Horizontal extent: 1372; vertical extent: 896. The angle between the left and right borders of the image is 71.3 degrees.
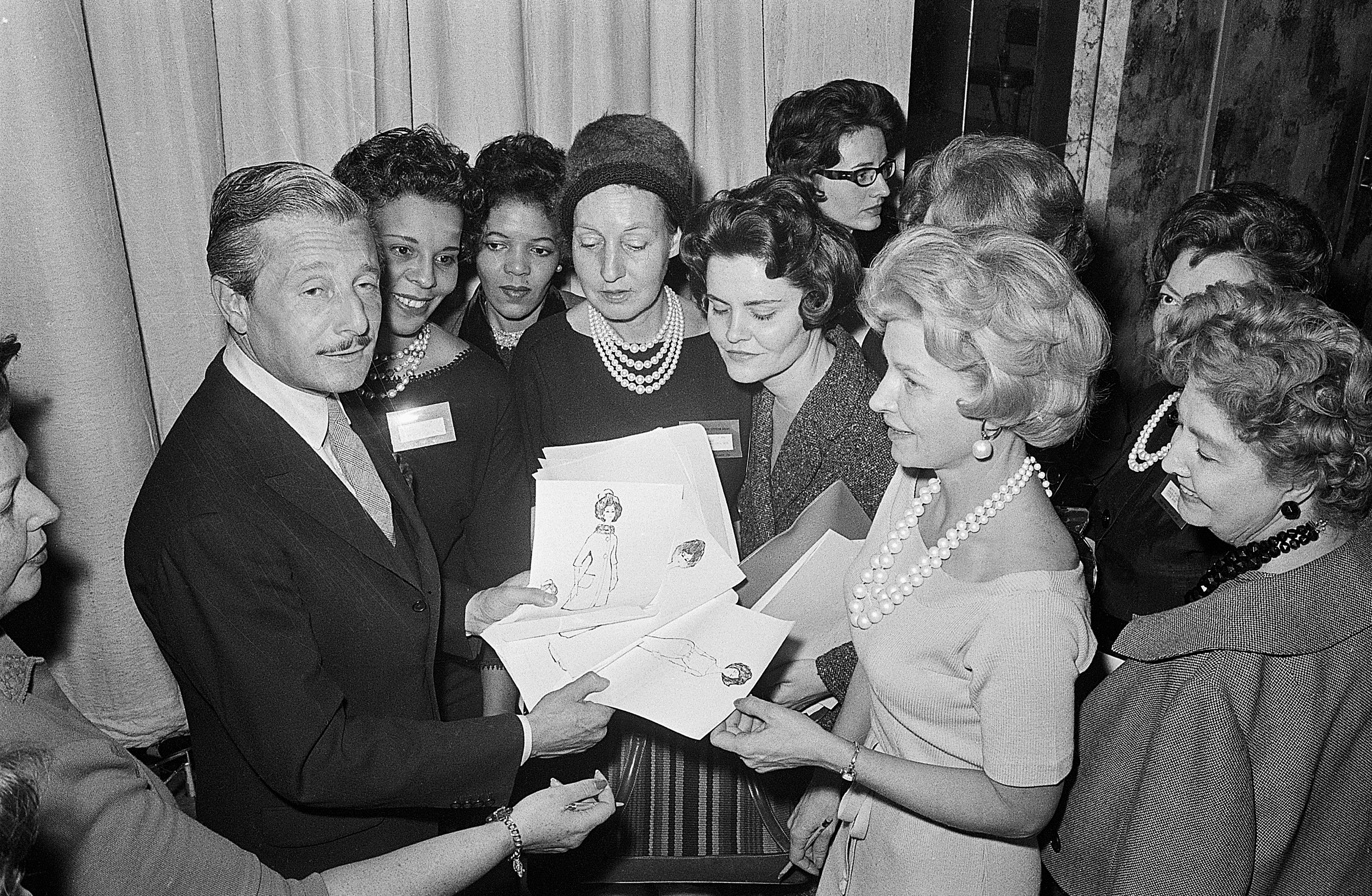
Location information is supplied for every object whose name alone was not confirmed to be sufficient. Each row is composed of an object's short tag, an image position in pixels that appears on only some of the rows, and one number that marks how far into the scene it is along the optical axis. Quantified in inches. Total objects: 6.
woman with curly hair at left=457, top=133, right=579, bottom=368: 121.8
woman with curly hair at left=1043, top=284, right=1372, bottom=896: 64.2
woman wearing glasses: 134.5
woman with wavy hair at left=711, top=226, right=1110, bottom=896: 63.2
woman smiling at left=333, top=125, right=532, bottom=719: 104.9
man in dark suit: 68.2
